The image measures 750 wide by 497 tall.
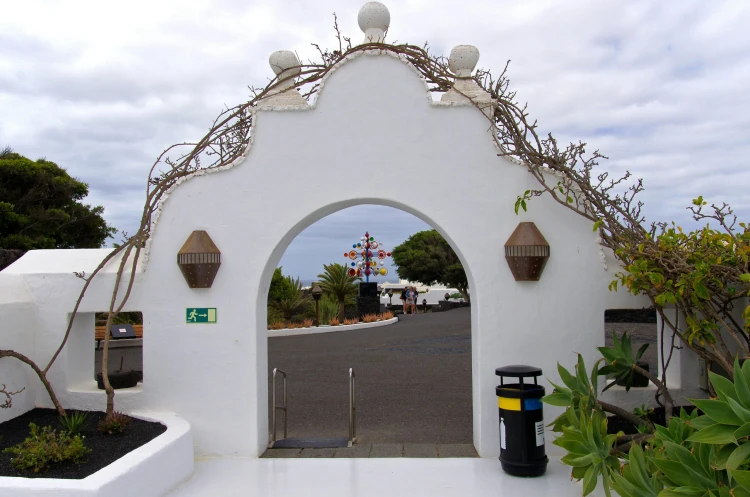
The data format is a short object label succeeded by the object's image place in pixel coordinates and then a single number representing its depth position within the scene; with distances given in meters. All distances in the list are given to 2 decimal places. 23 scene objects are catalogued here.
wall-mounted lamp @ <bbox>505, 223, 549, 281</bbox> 6.17
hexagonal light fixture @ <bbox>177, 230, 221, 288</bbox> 6.38
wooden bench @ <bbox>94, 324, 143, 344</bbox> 15.82
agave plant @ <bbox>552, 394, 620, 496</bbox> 4.64
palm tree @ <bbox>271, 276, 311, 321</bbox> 22.68
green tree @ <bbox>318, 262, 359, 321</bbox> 23.23
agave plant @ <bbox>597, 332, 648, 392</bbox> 5.75
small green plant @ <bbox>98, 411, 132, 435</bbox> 5.94
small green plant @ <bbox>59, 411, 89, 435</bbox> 5.84
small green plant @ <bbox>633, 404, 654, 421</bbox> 5.95
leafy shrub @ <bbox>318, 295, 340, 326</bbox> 21.80
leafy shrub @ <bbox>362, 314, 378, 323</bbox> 22.56
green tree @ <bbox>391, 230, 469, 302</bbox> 35.75
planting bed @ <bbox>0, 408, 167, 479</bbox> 4.92
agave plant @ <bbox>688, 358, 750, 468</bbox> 3.28
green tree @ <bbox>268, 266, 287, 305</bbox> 23.69
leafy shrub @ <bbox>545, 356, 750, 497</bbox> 3.38
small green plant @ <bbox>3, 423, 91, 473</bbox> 4.93
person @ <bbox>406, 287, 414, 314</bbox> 29.66
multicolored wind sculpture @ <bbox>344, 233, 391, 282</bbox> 26.50
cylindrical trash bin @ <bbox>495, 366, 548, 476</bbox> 5.70
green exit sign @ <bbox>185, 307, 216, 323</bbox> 6.52
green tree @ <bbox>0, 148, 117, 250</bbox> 18.00
